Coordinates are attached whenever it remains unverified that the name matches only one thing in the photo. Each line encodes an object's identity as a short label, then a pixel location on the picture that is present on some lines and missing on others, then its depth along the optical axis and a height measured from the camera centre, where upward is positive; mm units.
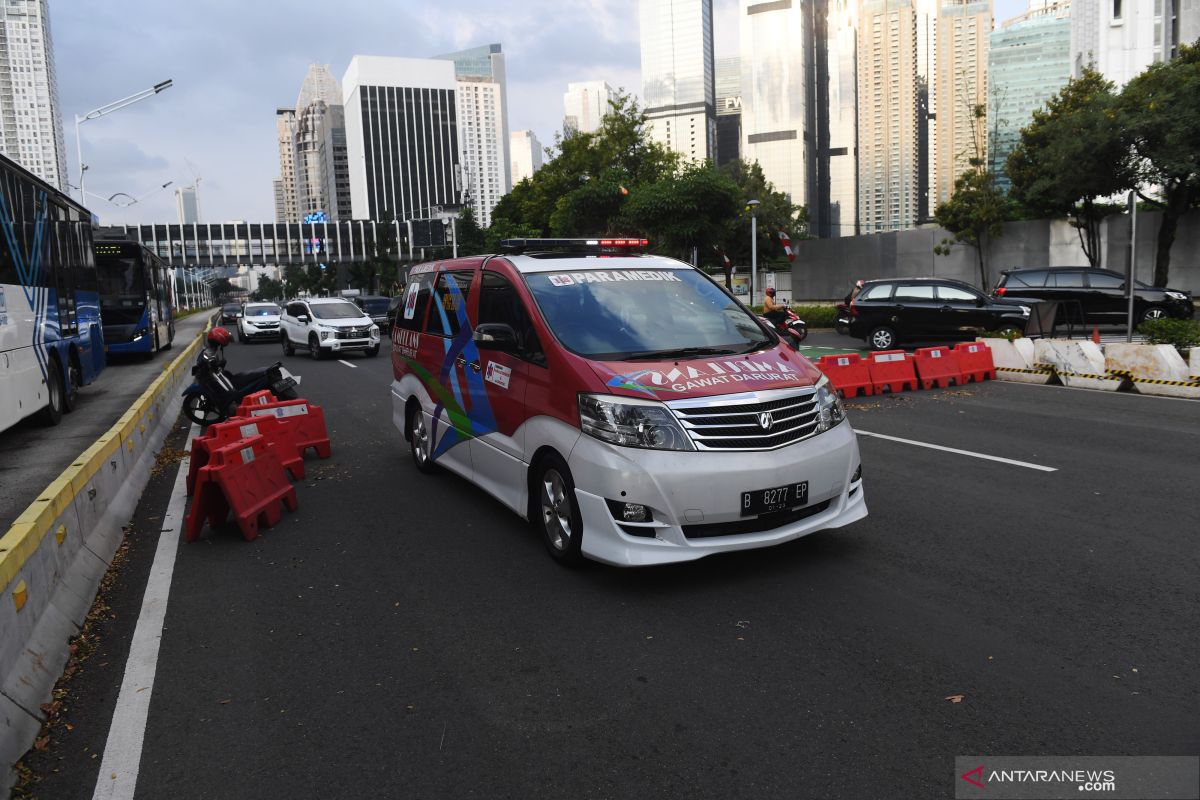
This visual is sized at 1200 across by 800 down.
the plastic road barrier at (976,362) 14148 -1271
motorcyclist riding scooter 15260 -461
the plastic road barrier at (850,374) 13023 -1262
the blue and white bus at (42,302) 10375 +263
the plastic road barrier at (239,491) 6371 -1290
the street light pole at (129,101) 32562 +8016
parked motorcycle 11727 -936
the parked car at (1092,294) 21594 -452
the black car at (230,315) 52559 -83
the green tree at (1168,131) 23812 +3789
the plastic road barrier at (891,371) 13258 -1281
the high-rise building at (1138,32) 54281 +14874
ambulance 5000 -702
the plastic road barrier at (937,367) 13594 -1286
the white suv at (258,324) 32188 -430
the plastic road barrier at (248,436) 7023 -1067
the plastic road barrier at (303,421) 9055 -1137
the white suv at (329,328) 23344 -501
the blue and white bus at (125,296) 22562 +569
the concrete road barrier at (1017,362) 13914 -1314
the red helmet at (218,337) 11711 -299
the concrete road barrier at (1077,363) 12914 -1276
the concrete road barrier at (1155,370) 12188 -1327
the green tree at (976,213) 30422 +2336
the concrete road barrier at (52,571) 3742 -1391
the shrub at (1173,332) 13266 -898
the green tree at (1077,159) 25750 +3544
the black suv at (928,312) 19438 -651
